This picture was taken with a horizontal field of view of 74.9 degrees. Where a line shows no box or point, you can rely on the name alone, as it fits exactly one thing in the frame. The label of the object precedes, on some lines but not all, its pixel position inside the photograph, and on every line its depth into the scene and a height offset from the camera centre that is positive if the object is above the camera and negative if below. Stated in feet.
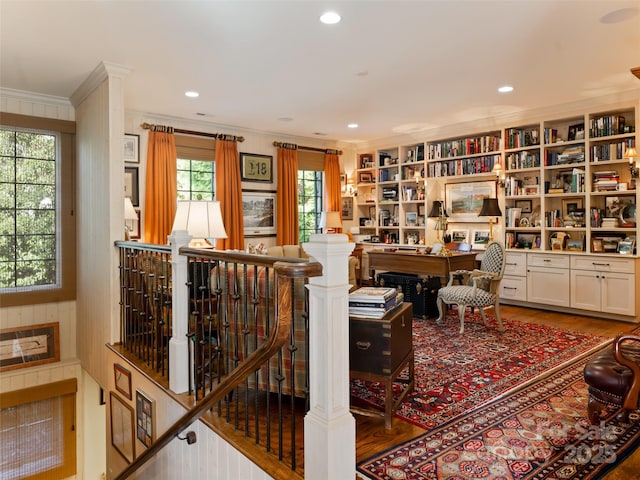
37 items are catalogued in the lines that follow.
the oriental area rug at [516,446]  6.77 -3.80
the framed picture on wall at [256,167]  22.76 +3.85
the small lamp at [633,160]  16.60 +2.96
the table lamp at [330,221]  23.97 +0.88
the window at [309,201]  26.40 +2.24
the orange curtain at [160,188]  18.95 +2.30
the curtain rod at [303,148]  23.99 +5.38
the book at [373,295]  8.73 -1.26
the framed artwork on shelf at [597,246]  17.88 -0.50
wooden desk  16.96 -1.16
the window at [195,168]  20.75 +3.60
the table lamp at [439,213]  19.81 +1.22
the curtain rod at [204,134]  19.12 +5.22
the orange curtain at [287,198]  23.99 +2.22
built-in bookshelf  17.72 +2.87
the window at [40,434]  15.74 -7.69
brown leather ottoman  7.22 -2.68
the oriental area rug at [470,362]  9.36 -3.67
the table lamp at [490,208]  19.72 +1.28
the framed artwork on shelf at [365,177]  27.63 +3.90
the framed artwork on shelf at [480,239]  22.14 -0.21
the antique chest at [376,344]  8.35 -2.21
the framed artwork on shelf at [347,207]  28.27 +1.97
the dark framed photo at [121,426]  12.16 -5.76
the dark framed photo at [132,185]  18.67 +2.37
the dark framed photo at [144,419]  10.62 -4.76
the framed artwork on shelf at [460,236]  23.24 -0.04
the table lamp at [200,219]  13.66 +0.59
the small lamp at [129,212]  15.55 +0.96
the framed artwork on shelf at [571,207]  19.01 +1.26
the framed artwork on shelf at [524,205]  21.04 +1.51
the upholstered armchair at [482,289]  15.21 -2.04
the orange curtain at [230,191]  21.45 +2.40
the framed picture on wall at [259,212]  23.02 +1.37
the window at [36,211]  15.37 +1.05
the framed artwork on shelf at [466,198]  22.17 +2.05
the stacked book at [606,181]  17.56 +2.27
